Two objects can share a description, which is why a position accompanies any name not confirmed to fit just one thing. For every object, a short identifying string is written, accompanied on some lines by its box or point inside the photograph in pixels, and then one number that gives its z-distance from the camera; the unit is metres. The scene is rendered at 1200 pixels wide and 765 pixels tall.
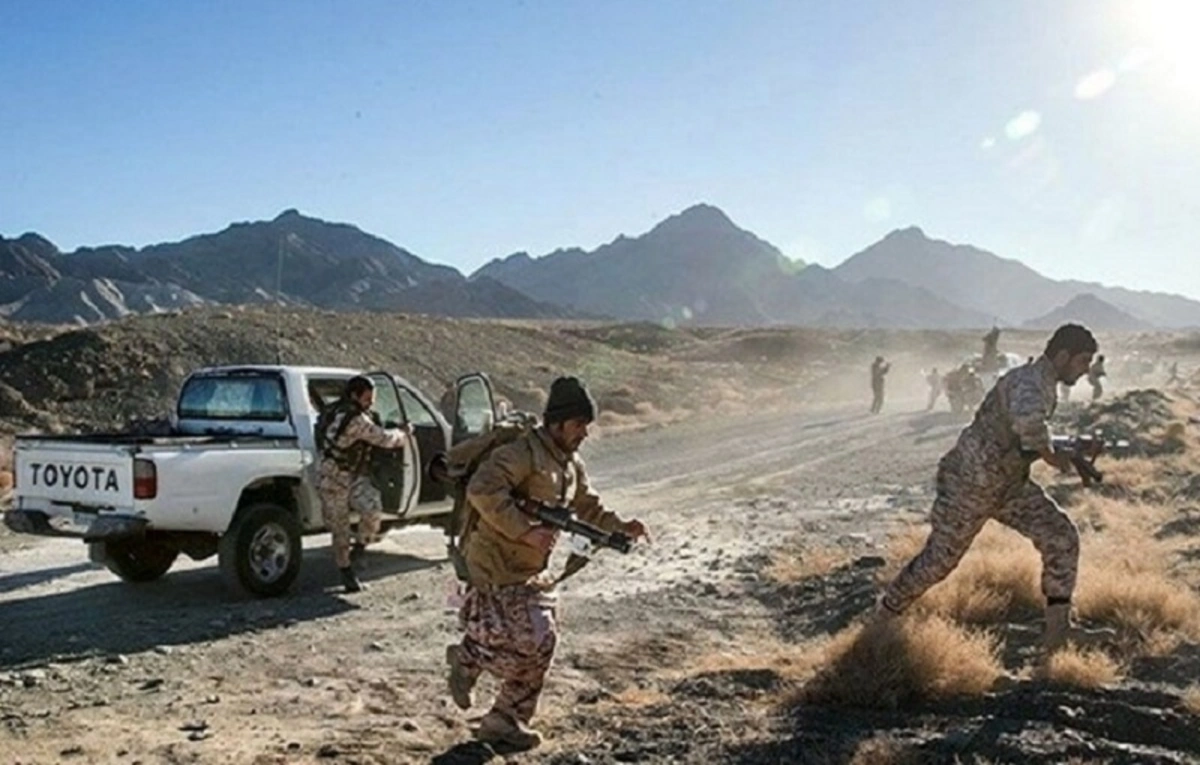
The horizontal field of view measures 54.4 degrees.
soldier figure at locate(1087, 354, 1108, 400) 33.27
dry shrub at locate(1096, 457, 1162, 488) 15.75
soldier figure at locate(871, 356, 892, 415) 34.97
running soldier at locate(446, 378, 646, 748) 5.04
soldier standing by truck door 9.36
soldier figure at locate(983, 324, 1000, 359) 30.91
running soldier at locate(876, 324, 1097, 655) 6.62
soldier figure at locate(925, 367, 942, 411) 35.66
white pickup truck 8.67
